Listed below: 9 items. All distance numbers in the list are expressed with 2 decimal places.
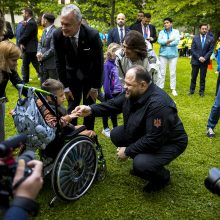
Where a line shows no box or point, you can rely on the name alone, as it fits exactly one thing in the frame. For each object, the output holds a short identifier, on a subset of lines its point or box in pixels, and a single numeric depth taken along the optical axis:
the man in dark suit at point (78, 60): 3.11
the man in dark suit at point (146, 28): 6.98
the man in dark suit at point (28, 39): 6.52
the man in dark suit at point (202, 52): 6.26
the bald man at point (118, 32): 6.47
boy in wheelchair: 2.51
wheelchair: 2.32
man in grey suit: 5.37
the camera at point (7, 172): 1.20
